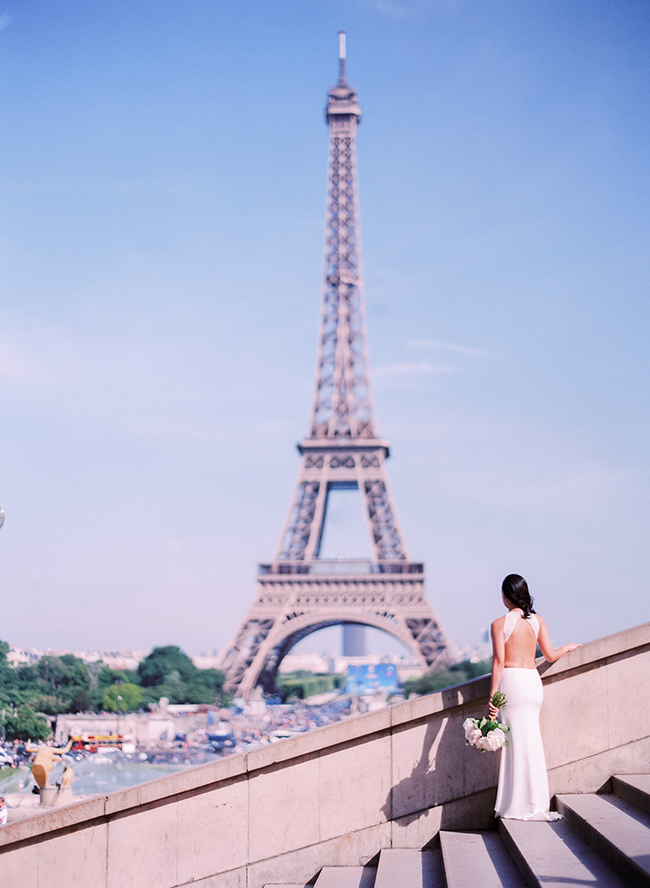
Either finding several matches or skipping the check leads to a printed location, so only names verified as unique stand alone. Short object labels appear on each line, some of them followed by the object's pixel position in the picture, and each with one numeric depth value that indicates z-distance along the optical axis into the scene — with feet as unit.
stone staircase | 16.03
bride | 20.16
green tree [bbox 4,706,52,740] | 148.46
